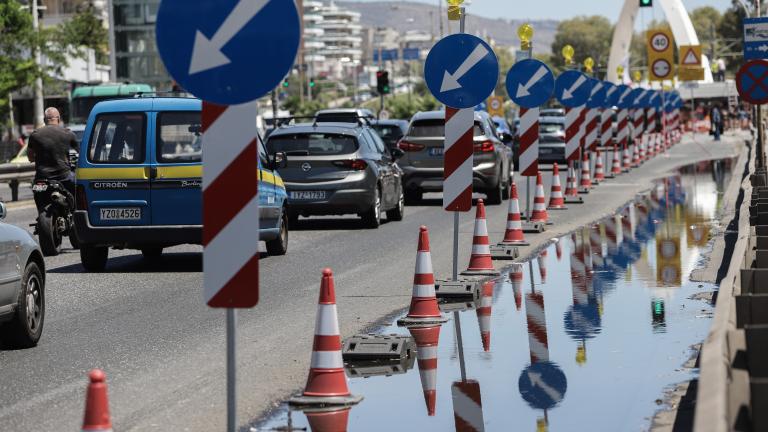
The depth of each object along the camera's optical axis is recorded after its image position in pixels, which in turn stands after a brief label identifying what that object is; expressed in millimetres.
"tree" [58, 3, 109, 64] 64256
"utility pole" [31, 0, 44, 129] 61319
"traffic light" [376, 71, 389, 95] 63625
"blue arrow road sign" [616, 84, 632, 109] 53000
